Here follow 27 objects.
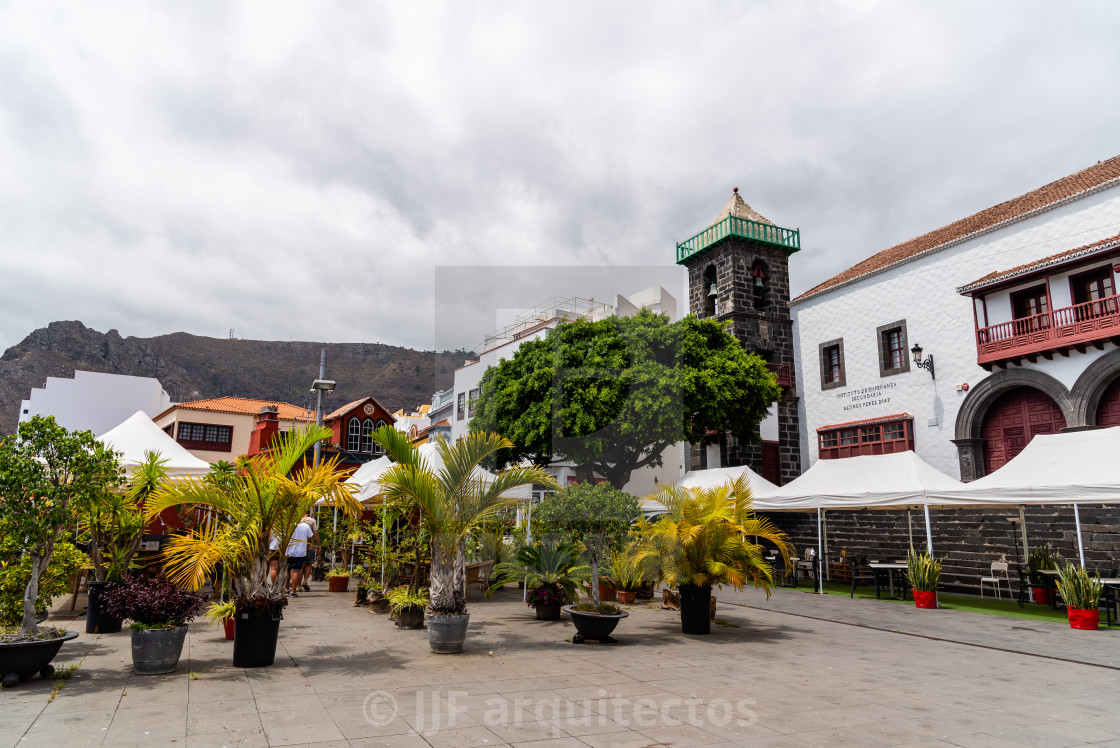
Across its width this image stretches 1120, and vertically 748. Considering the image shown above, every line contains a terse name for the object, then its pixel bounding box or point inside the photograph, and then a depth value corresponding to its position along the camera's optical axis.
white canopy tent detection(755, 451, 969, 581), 13.48
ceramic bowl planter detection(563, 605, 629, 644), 9.09
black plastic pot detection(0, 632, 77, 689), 5.91
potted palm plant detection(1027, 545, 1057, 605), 13.59
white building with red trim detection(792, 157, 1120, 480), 15.86
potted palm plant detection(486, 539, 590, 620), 11.15
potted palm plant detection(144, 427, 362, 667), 7.11
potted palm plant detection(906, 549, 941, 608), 13.48
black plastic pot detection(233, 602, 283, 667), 7.05
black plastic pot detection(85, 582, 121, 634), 8.68
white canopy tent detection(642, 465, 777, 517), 17.65
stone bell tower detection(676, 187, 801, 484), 24.67
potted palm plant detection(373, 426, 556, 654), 8.19
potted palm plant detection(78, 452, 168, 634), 8.68
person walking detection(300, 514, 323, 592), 14.55
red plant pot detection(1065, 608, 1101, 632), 10.65
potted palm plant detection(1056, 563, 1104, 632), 10.66
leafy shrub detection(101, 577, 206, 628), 6.55
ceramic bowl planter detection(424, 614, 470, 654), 8.07
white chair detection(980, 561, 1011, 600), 14.13
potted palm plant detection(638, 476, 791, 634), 9.86
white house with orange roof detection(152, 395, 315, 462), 41.44
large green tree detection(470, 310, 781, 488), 20.84
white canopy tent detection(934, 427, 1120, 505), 10.91
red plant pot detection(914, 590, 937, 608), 13.44
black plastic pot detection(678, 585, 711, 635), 10.02
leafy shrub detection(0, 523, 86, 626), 6.40
